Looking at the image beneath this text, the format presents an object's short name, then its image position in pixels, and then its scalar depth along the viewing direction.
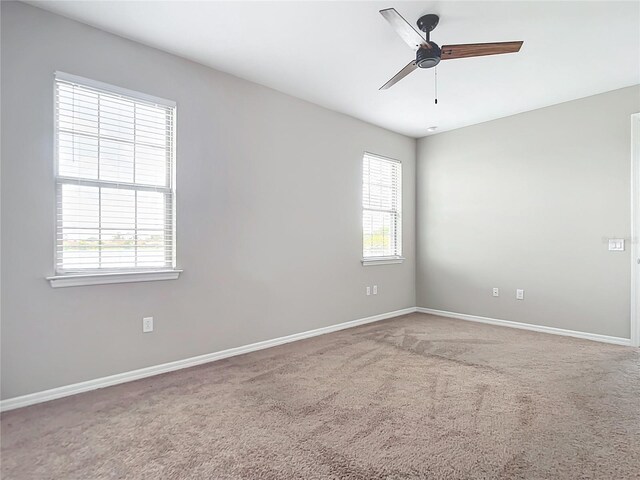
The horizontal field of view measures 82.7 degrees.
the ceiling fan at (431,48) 2.29
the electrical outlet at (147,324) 2.94
